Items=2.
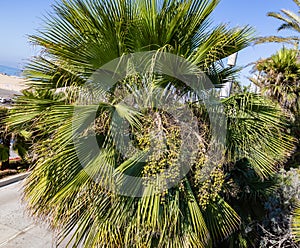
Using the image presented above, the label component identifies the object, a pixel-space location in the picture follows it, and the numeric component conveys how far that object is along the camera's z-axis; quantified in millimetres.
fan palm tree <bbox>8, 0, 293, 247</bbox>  2436
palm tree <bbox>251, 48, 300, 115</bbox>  6156
